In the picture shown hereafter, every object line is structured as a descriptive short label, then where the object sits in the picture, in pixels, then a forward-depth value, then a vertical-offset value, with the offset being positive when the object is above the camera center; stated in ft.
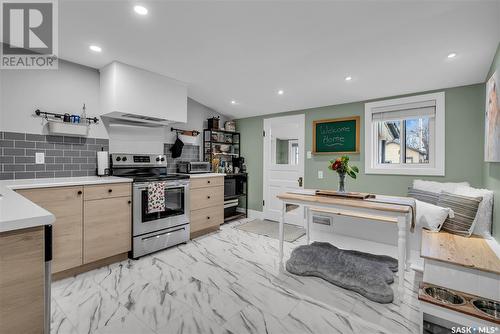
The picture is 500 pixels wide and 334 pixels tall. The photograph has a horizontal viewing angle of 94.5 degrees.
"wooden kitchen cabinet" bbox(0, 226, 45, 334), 2.54 -1.32
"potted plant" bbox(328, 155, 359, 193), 8.05 -0.04
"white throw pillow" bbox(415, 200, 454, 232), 7.59 -1.63
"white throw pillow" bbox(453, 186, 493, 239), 7.32 -1.58
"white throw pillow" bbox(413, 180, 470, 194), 8.90 -0.77
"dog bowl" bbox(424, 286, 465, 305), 5.16 -2.99
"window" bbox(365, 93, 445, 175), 9.77 +1.43
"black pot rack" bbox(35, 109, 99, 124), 8.44 +1.93
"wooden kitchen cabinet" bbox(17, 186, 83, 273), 7.07 -1.81
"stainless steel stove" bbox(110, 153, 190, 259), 9.17 -1.70
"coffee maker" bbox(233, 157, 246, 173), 16.12 +0.12
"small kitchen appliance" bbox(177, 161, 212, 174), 12.62 -0.07
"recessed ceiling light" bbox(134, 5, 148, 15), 6.33 +4.34
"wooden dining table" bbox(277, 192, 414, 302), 6.36 -1.25
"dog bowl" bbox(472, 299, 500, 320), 4.73 -2.98
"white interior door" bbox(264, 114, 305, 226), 13.89 +0.32
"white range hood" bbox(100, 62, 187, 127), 9.23 +2.98
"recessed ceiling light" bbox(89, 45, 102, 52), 8.24 +4.24
